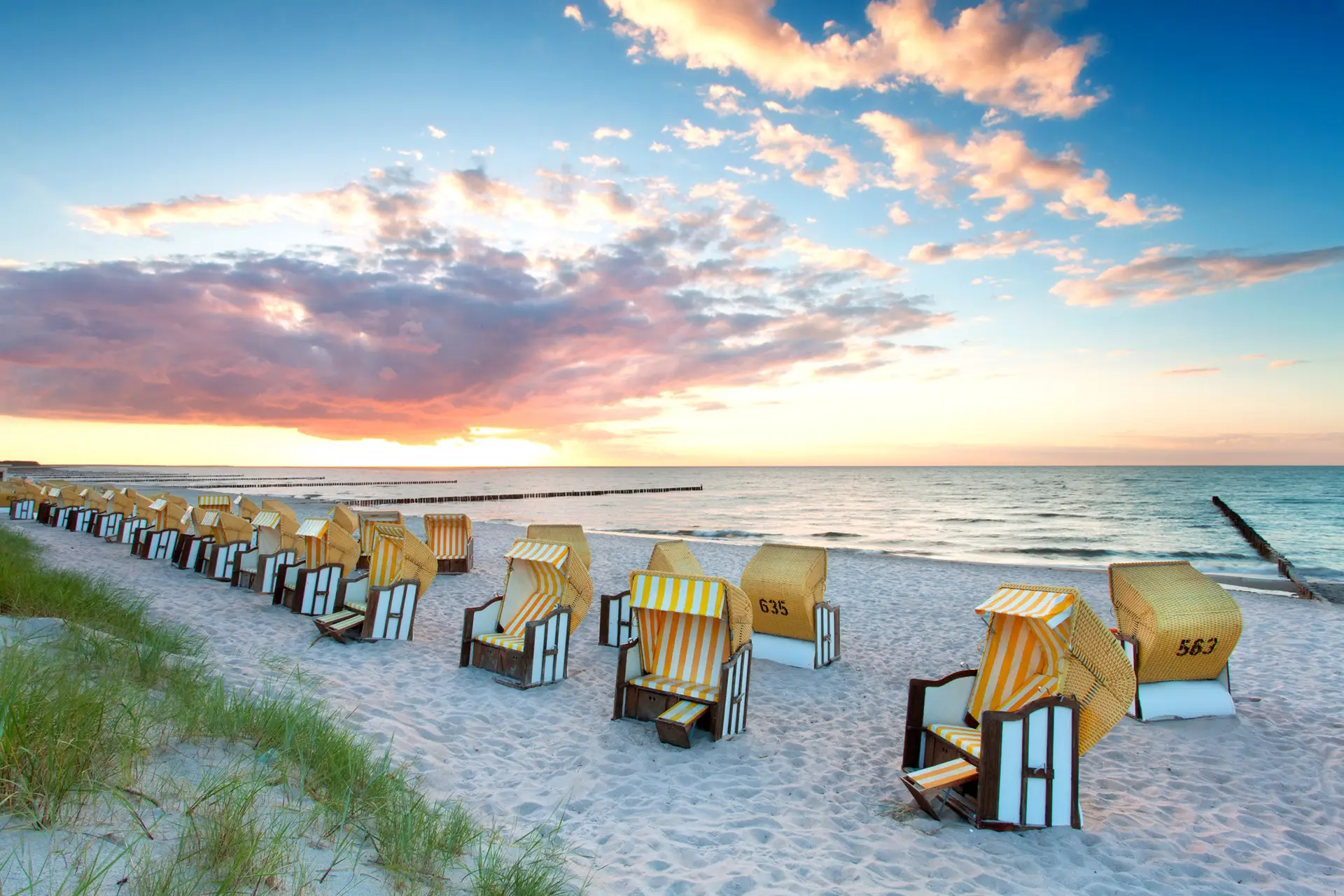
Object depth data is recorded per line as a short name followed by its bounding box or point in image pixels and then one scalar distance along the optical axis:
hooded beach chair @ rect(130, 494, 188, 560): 13.89
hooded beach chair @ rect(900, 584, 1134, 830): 4.37
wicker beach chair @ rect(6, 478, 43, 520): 21.41
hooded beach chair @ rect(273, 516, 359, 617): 9.61
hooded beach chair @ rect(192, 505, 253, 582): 11.91
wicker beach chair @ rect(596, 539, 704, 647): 9.00
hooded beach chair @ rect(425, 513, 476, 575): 14.20
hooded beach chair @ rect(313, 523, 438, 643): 8.37
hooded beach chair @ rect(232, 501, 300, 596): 10.77
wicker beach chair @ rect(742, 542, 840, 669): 8.23
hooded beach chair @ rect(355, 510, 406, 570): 10.81
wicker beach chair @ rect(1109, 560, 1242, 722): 6.52
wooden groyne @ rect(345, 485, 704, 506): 46.62
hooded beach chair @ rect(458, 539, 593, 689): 7.22
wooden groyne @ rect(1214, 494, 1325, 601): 14.08
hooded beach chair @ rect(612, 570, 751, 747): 5.93
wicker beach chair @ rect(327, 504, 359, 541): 13.34
